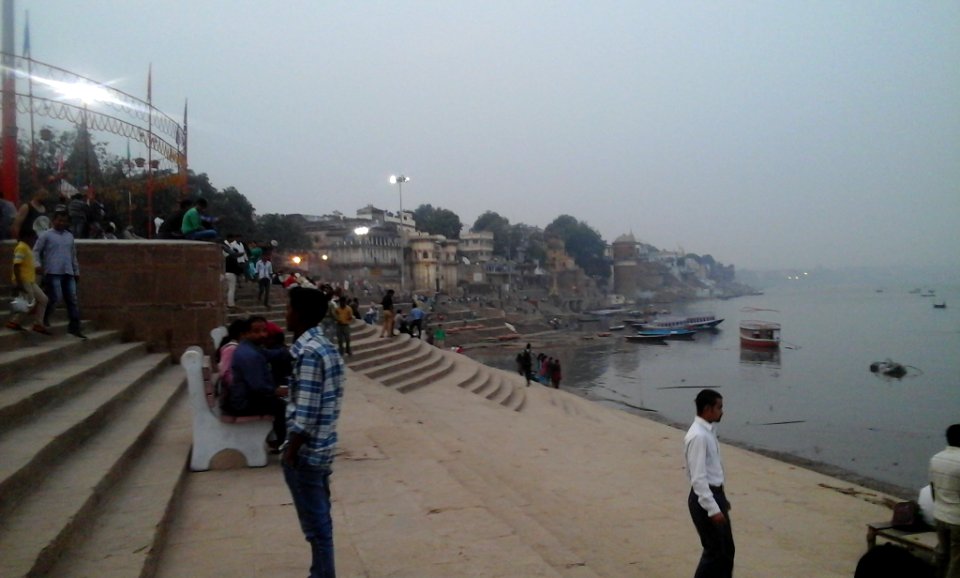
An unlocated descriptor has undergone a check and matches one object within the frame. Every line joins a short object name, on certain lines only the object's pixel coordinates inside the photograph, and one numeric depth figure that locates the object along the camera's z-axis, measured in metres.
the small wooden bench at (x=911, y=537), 4.39
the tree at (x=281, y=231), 50.47
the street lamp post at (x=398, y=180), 42.28
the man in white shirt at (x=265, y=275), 14.22
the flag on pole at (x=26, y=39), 15.65
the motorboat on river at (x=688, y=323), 59.22
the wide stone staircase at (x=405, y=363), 13.60
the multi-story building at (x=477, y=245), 92.81
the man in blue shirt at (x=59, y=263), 7.35
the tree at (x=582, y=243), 116.00
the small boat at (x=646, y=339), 55.33
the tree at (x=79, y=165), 19.03
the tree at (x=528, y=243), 103.12
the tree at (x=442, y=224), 94.25
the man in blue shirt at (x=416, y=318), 20.27
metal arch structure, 10.48
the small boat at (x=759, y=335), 49.06
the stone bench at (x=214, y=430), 5.25
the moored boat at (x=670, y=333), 56.69
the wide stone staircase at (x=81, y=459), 3.37
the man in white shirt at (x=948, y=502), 3.99
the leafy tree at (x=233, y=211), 38.91
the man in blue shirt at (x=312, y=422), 3.13
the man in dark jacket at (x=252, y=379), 5.16
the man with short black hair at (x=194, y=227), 10.41
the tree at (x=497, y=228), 105.49
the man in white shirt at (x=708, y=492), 3.71
